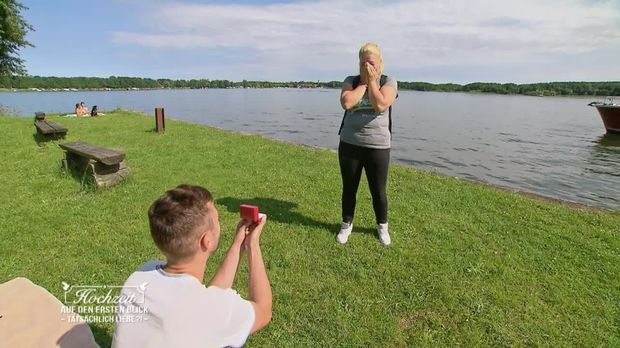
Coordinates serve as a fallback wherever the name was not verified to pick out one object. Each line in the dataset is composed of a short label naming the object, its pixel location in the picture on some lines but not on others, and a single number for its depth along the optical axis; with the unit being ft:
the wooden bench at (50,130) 35.60
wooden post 43.19
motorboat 82.38
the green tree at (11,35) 66.90
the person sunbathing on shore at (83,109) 64.38
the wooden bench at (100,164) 21.30
